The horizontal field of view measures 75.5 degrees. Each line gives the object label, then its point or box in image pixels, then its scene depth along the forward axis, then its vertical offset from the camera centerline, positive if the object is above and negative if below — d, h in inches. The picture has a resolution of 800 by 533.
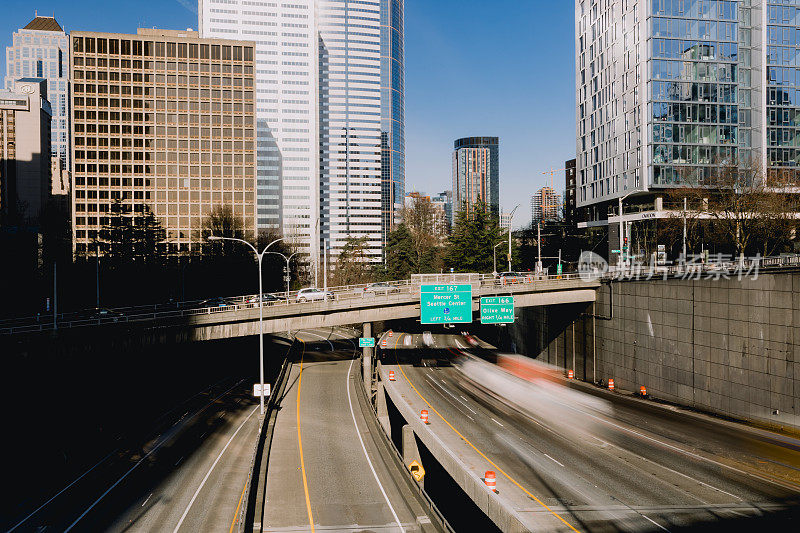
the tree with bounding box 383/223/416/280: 4015.8 +34.6
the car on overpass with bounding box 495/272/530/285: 1935.3 -81.1
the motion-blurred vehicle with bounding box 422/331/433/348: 2947.3 -479.2
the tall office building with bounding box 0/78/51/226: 6176.2 +1460.7
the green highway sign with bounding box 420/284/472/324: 1796.3 -153.9
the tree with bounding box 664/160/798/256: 1791.3 +175.1
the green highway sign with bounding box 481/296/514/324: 1854.1 -182.3
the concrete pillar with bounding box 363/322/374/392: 1852.9 -373.9
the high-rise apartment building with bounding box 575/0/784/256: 2778.1 +916.6
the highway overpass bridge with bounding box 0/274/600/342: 1667.1 -171.5
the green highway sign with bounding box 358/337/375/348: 1909.4 -304.1
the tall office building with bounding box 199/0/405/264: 6569.9 +2053.9
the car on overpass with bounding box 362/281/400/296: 1882.9 -117.1
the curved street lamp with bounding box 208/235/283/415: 1421.6 -234.8
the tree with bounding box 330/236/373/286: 4067.4 -65.4
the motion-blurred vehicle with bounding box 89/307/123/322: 1506.3 -173.9
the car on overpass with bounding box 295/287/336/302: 1925.9 -140.7
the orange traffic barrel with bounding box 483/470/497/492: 884.6 -379.5
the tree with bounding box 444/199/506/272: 3388.3 +121.4
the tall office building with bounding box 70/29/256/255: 4343.0 +1145.9
